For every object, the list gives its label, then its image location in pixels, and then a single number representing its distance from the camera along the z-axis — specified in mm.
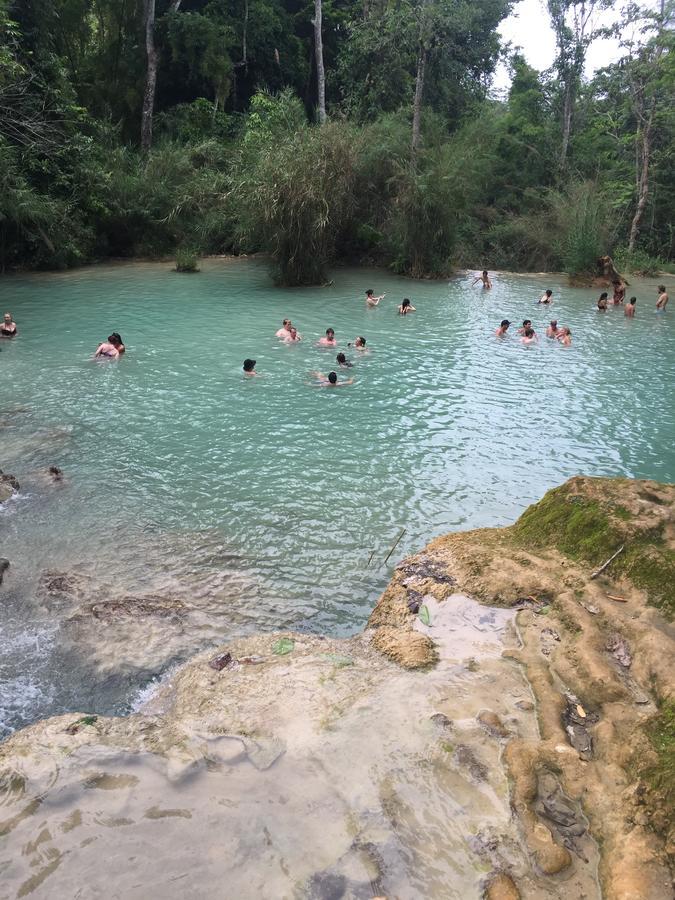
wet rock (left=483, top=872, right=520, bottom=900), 2877
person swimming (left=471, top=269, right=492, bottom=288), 25345
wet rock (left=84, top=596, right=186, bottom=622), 6102
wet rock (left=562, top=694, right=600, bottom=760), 3663
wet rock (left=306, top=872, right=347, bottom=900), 2947
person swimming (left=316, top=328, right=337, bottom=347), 16438
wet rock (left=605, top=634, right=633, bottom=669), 4211
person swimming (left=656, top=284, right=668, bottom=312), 21547
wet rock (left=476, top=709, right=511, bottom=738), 3854
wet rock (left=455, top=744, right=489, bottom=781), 3564
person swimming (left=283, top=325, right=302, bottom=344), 16859
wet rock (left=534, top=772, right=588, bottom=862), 3150
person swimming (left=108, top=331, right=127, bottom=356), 15227
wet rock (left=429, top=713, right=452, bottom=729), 3948
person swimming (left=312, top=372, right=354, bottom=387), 13328
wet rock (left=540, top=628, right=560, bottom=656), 4566
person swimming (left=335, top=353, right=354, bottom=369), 14492
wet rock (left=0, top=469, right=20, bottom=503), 8361
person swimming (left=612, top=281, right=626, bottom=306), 22203
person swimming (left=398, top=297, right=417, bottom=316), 20391
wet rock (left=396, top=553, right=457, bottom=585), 5780
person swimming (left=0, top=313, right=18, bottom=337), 16344
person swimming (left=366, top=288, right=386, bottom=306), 21378
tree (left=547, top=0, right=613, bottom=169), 33500
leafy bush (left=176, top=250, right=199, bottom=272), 27297
